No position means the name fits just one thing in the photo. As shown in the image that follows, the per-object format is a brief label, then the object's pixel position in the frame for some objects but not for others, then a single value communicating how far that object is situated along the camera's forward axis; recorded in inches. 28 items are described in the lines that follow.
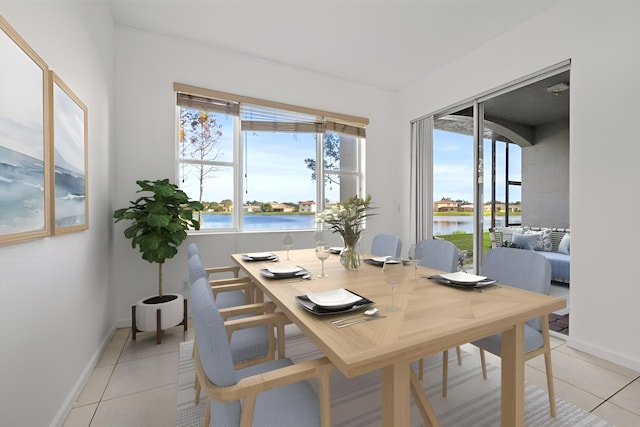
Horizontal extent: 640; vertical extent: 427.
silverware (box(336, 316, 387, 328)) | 42.9
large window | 138.4
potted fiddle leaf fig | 101.9
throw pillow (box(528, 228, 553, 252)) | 119.1
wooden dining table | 36.9
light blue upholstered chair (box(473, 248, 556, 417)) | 62.6
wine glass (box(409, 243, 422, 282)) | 67.0
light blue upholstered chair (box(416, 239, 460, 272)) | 87.0
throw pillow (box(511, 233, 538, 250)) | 123.6
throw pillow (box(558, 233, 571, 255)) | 108.6
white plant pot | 102.0
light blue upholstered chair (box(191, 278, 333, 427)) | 34.3
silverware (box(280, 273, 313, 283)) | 68.7
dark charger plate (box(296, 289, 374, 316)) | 46.9
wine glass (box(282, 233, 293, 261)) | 95.5
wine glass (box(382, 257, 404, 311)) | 48.0
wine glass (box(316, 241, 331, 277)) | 71.8
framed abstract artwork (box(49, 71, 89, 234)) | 63.0
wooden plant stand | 102.3
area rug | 63.7
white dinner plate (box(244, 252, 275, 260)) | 95.3
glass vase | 80.0
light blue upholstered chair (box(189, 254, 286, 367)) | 56.1
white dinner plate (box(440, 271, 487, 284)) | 61.7
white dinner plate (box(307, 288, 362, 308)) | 48.8
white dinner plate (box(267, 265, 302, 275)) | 71.9
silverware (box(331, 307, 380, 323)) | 44.9
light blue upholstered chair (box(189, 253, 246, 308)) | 59.7
